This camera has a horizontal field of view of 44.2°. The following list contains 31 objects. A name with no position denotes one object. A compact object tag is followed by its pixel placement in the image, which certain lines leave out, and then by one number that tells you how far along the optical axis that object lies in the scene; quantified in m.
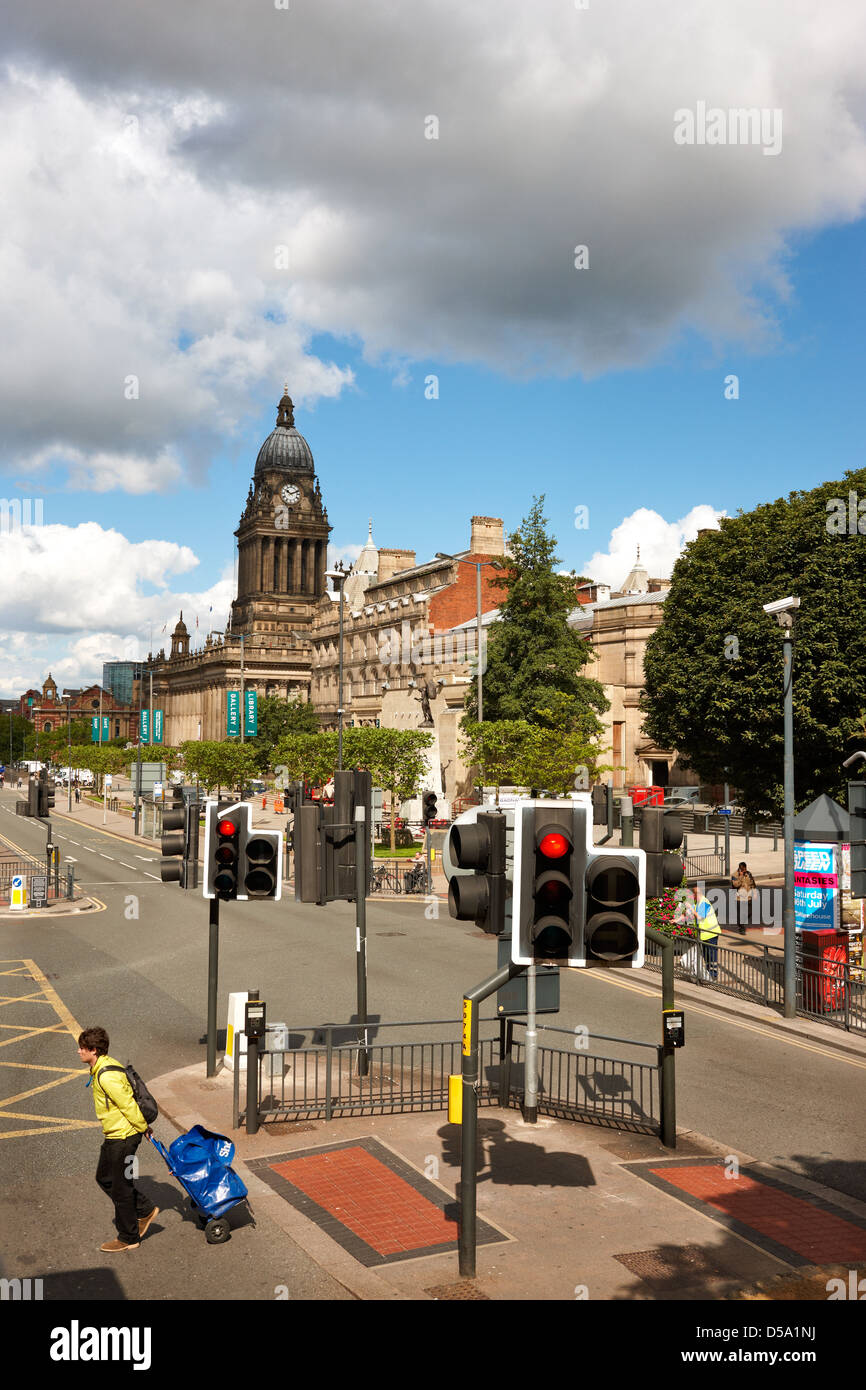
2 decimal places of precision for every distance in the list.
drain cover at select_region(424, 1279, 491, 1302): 8.01
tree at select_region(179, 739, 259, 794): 64.94
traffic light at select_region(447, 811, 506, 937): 8.19
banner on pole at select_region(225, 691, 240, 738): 111.56
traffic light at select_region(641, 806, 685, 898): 10.27
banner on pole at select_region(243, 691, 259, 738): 104.56
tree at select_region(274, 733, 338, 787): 48.78
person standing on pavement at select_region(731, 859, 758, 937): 27.09
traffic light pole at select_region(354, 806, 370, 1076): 13.27
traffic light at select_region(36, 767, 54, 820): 27.89
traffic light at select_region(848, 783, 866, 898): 12.36
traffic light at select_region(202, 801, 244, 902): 13.16
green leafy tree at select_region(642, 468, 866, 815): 29.27
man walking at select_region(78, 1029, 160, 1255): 8.97
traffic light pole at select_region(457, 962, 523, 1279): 8.20
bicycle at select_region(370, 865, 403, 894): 35.12
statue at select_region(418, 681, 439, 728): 53.56
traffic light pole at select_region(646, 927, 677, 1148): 11.48
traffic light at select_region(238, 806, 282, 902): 13.26
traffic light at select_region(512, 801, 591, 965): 7.60
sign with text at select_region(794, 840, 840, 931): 20.48
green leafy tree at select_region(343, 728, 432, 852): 47.56
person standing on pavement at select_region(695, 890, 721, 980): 21.02
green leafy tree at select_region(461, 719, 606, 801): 38.44
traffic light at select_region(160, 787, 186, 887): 13.90
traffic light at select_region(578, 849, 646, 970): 7.66
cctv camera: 18.52
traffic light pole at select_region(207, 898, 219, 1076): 13.67
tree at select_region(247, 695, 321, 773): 105.00
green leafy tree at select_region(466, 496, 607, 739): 52.00
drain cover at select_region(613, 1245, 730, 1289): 8.35
